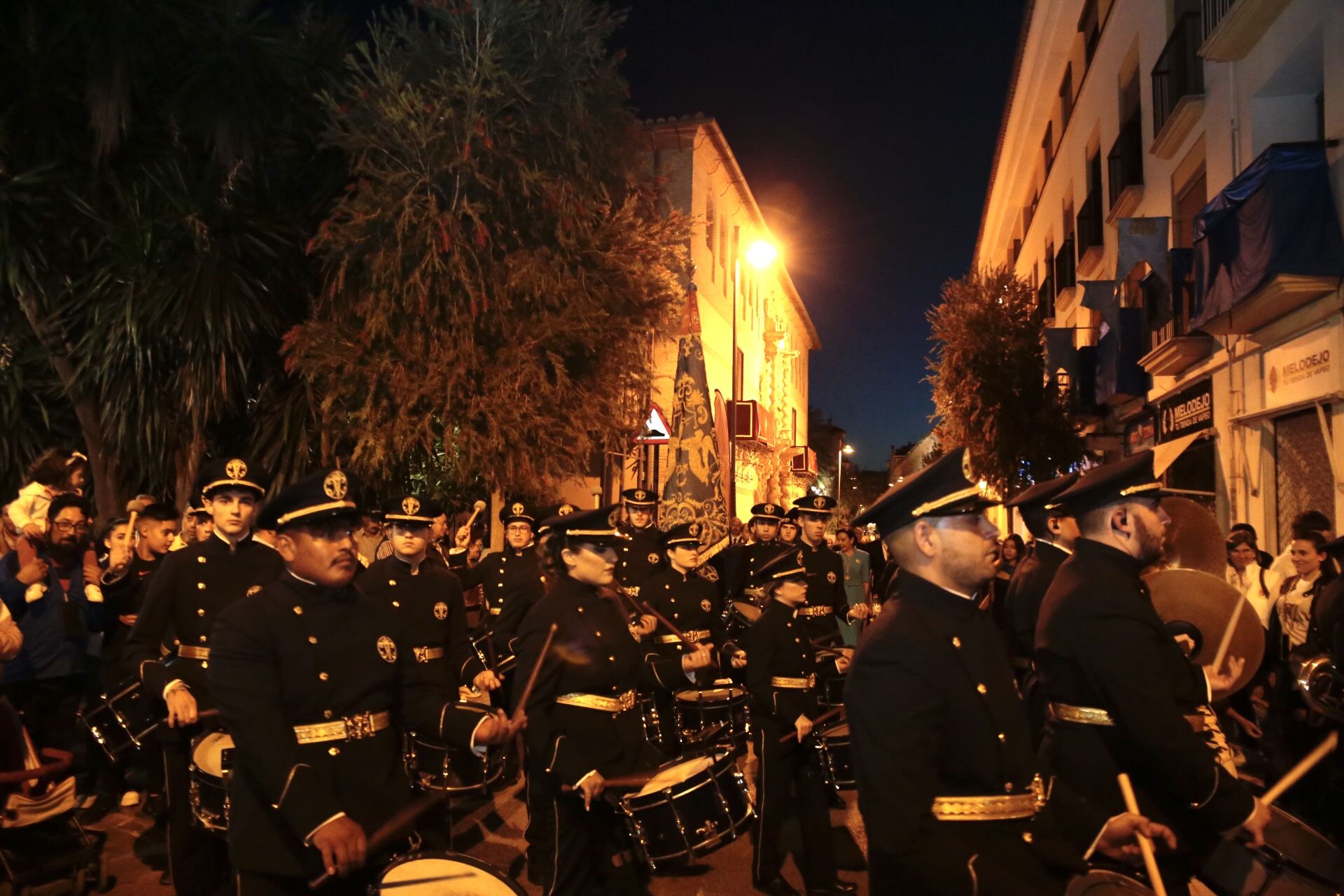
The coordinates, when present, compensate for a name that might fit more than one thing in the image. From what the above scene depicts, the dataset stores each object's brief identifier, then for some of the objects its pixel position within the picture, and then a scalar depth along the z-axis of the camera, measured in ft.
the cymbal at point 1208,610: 16.90
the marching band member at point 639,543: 38.01
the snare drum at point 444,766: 21.75
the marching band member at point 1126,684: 12.44
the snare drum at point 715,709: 28.43
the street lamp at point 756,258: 79.36
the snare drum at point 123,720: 21.74
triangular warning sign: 60.44
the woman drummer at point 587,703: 17.60
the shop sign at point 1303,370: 39.34
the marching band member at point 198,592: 20.07
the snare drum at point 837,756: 22.56
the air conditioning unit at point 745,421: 106.52
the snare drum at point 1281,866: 13.09
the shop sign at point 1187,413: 53.93
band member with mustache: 12.49
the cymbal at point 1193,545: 20.97
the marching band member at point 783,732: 21.59
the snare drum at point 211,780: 16.26
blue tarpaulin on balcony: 38.45
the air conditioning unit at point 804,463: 165.07
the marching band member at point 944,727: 10.32
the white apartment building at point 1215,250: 39.11
